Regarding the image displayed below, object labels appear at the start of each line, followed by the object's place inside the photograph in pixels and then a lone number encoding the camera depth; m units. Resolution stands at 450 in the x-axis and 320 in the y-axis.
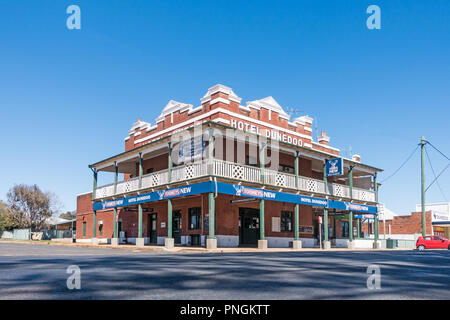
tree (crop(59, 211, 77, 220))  93.47
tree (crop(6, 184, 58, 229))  54.56
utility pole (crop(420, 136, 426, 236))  34.53
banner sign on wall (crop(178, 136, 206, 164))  24.50
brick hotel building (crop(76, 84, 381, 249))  21.86
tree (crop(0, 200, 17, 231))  55.29
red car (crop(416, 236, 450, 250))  34.03
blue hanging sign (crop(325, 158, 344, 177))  26.45
